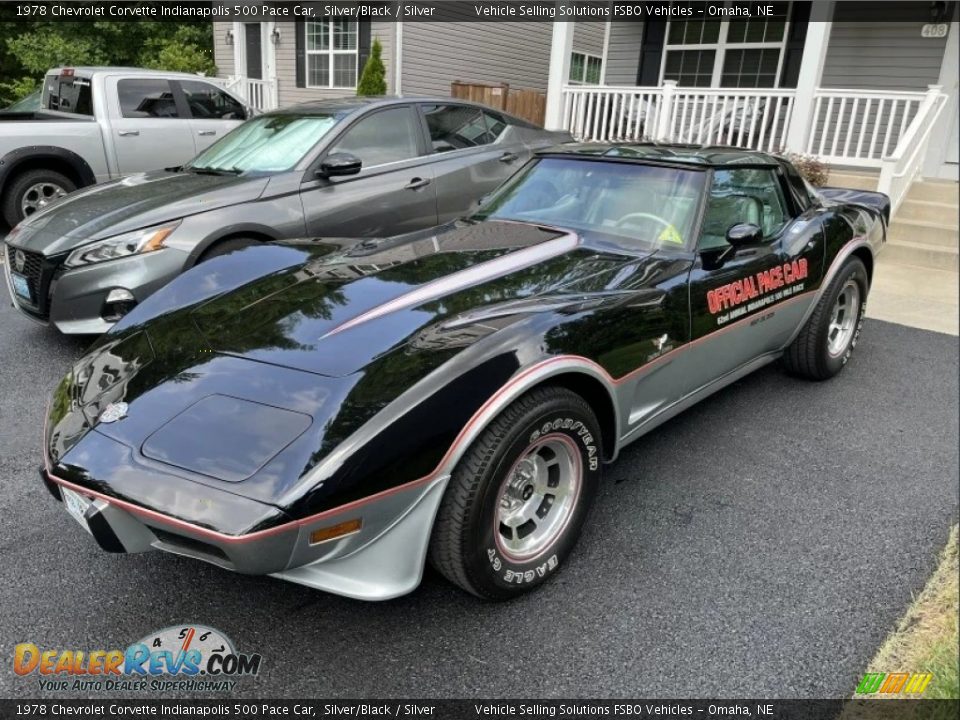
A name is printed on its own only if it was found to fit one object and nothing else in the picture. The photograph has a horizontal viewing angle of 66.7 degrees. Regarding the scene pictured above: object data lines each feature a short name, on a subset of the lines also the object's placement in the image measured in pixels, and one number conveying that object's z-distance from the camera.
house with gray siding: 9.75
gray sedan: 4.44
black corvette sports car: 2.07
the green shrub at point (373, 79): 13.05
